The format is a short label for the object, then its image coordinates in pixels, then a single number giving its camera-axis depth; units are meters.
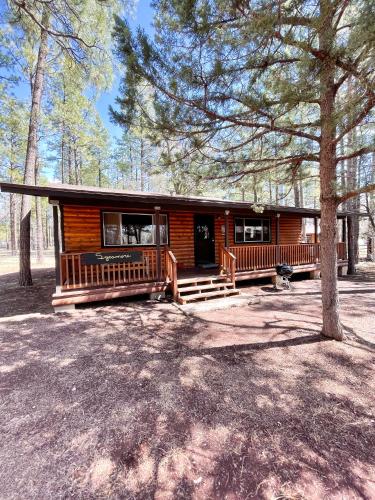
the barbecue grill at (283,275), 8.35
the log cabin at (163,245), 5.98
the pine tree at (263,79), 2.71
